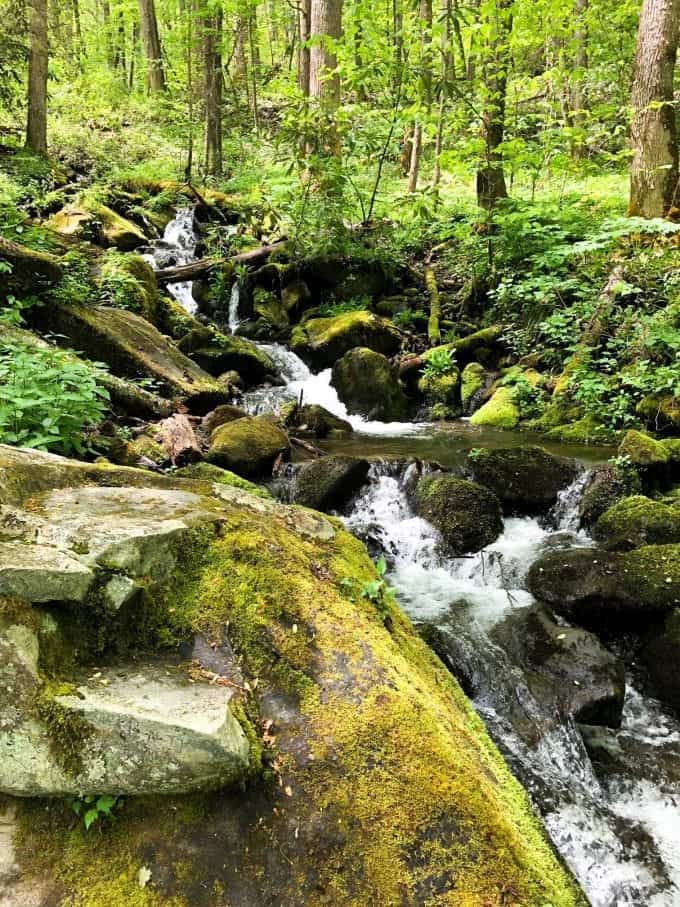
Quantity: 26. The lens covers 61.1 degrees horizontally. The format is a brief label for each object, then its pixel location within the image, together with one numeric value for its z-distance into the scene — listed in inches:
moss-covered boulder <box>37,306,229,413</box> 304.5
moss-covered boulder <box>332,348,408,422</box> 412.8
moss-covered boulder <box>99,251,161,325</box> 374.6
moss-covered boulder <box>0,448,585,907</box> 65.9
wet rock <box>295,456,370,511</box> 261.0
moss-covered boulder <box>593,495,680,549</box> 219.6
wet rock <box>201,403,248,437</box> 297.3
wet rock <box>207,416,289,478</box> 263.7
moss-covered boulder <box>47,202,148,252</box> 483.2
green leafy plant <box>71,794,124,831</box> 67.1
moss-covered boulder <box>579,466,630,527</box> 251.1
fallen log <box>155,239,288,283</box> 498.0
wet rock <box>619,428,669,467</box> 259.0
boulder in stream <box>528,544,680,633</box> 188.2
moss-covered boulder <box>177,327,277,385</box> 410.9
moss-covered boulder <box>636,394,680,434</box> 303.8
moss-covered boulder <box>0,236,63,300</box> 279.7
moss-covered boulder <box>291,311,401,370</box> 452.4
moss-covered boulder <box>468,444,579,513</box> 265.3
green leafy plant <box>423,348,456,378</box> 422.9
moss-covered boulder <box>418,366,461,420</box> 418.3
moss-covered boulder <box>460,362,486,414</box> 415.5
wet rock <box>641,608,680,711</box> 171.6
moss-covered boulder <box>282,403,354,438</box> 358.9
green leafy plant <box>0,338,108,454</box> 152.9
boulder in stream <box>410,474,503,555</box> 240.8
